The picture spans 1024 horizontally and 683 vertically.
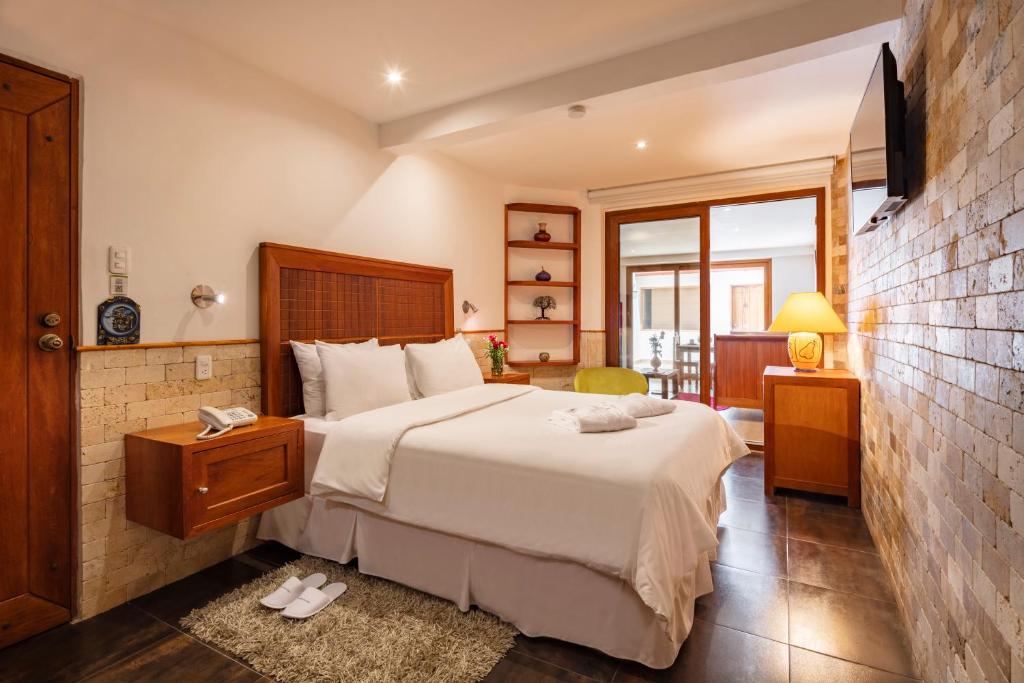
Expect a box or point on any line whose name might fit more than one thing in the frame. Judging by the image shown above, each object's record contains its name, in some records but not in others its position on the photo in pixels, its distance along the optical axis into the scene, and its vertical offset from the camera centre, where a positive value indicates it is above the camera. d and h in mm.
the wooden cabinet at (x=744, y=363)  6086 -292
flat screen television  1903 +782
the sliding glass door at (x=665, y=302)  5023 +384
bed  1717 -627
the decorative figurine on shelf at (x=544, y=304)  5172 +368
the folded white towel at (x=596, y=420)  2283 -369
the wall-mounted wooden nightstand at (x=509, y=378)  4156 -320
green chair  4352 -363
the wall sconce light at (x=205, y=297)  2480 +222
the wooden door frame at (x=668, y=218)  4391 +996
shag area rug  1735 -1112
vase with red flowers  4406 -137
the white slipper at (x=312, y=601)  2037 -1082
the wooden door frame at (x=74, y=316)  2055 +104
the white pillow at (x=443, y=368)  3338 -185
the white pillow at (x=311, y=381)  2797 -220
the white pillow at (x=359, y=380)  2730 -219
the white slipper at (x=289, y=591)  2113 -1076
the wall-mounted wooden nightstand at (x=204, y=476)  2006 -569
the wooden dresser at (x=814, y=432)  3299 -629
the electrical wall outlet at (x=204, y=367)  2477 -126
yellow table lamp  3541 +102
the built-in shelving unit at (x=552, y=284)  5062 +558
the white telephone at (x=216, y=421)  2169 -345
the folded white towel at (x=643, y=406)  2580 -345
